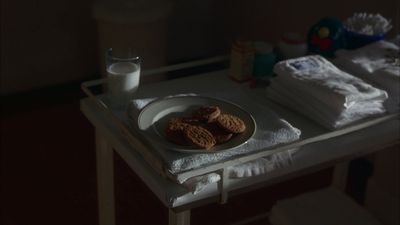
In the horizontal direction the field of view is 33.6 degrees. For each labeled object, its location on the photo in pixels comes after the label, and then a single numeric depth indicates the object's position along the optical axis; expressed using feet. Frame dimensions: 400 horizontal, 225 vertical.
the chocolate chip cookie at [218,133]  4.40
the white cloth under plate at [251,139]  4.18
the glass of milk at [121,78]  4.90
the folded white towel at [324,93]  4.77
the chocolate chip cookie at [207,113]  4.55
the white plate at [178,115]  4.35
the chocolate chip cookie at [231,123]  4.45
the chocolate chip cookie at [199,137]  4.29
